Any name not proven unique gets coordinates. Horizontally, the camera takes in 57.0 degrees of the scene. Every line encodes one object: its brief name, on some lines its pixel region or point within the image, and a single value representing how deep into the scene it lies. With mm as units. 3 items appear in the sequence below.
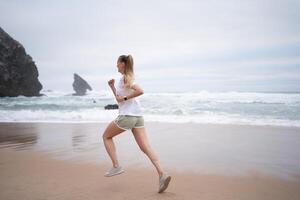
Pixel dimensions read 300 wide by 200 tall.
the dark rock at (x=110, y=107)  25844
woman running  3842
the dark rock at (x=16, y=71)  58062
